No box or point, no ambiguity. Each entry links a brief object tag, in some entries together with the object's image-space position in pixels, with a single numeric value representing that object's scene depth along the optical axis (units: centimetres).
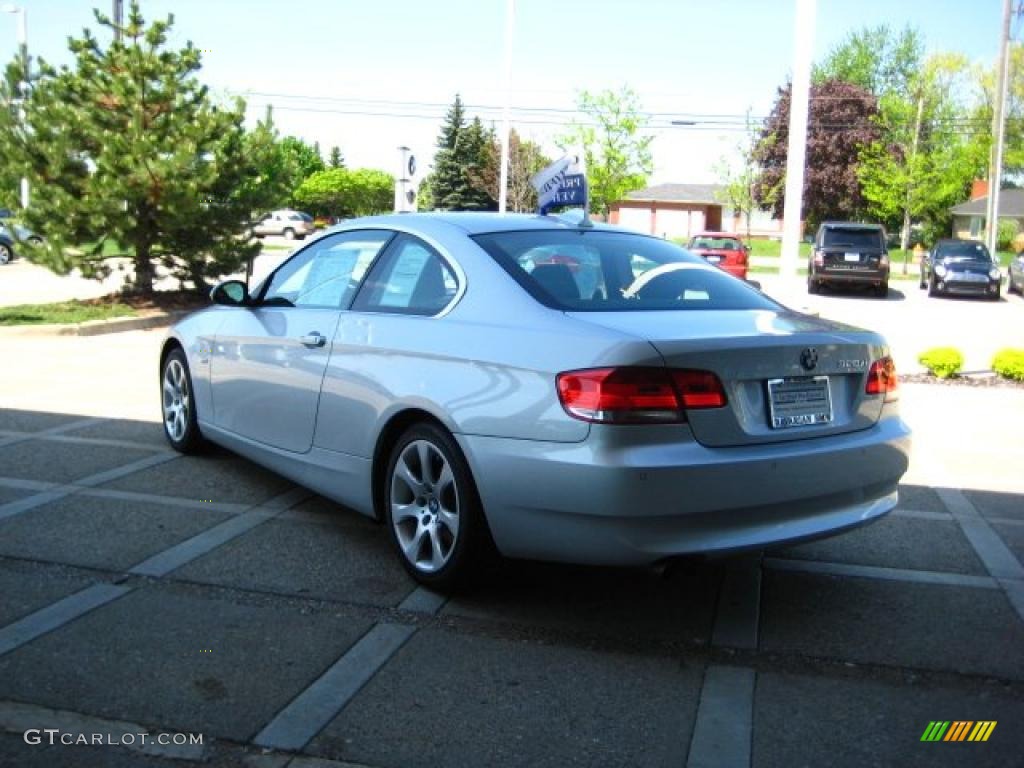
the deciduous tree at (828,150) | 6391
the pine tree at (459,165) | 6400
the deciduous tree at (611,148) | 4809
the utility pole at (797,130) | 1172
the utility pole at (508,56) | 2797
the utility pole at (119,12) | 1862
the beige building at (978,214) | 7044
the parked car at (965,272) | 2712
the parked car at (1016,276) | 2964
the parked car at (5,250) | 2994
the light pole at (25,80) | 1539
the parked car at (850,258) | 2669
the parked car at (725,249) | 2755
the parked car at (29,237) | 1421
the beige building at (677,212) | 7944
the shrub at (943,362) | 1106
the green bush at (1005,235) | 6431
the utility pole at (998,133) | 3150
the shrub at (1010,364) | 1091
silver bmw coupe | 358
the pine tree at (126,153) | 1505
